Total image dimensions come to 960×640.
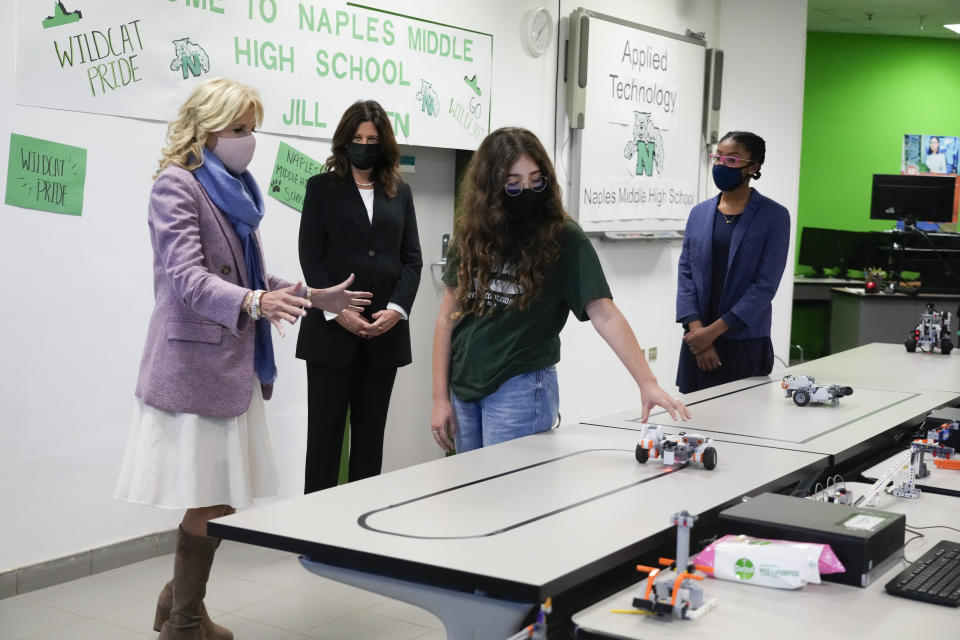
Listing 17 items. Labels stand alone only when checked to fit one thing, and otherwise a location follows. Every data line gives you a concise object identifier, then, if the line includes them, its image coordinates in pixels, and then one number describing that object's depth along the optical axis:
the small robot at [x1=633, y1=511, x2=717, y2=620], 1.57
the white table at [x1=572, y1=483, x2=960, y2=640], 1.53
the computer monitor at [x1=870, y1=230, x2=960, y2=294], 8.00
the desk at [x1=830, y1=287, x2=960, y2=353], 8.07
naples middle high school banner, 3.50
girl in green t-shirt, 2.74
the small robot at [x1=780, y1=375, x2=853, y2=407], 3.17
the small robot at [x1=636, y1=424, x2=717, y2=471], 2.33
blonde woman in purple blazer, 2.67
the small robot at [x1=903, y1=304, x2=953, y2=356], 4.55
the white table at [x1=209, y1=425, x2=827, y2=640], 1.68
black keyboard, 1.67
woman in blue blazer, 3.79
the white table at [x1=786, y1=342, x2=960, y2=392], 3.71
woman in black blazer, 3.69
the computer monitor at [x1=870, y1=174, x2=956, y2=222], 8.40
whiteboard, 5.82
